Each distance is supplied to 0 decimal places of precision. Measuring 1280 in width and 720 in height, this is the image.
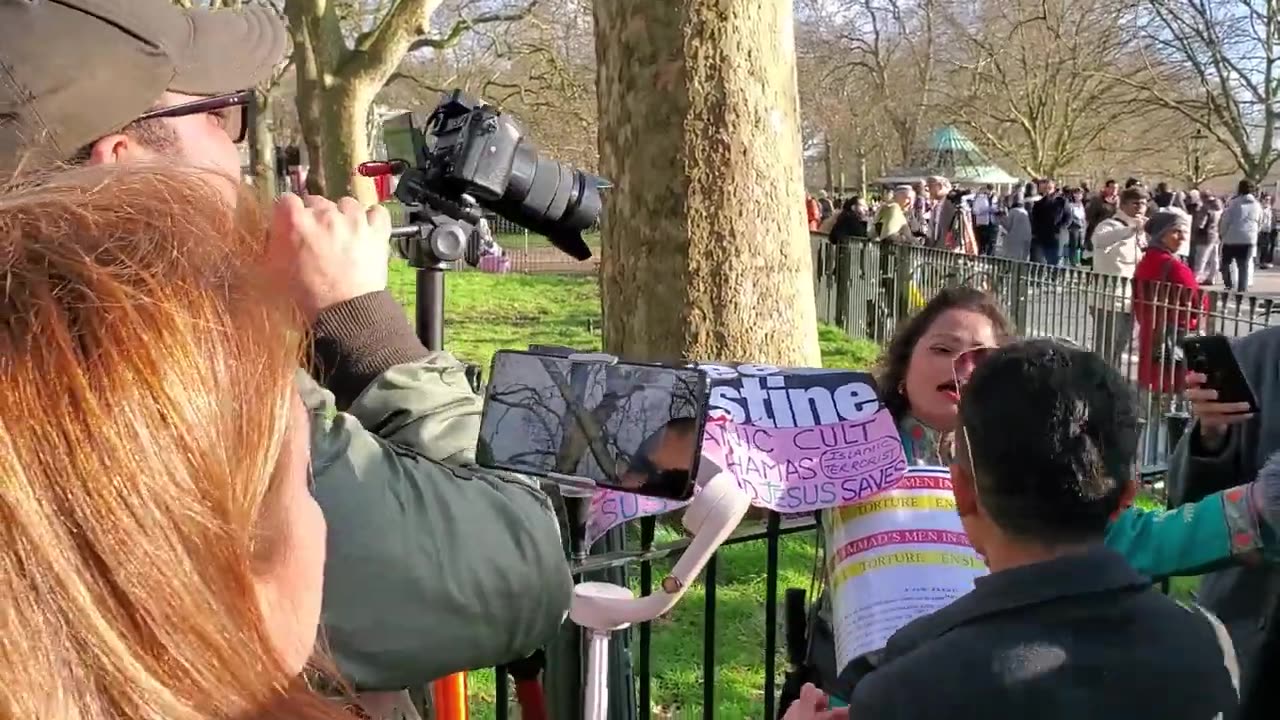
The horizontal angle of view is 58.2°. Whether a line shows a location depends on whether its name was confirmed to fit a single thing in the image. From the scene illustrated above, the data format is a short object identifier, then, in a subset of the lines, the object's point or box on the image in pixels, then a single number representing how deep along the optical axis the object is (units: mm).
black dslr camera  2080
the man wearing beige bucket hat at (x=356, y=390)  1126
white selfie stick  1530
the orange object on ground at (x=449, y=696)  2010
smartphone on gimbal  1456
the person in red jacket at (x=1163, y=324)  6793
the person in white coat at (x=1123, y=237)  11656
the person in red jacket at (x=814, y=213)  22328
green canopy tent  39219
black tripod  2086
